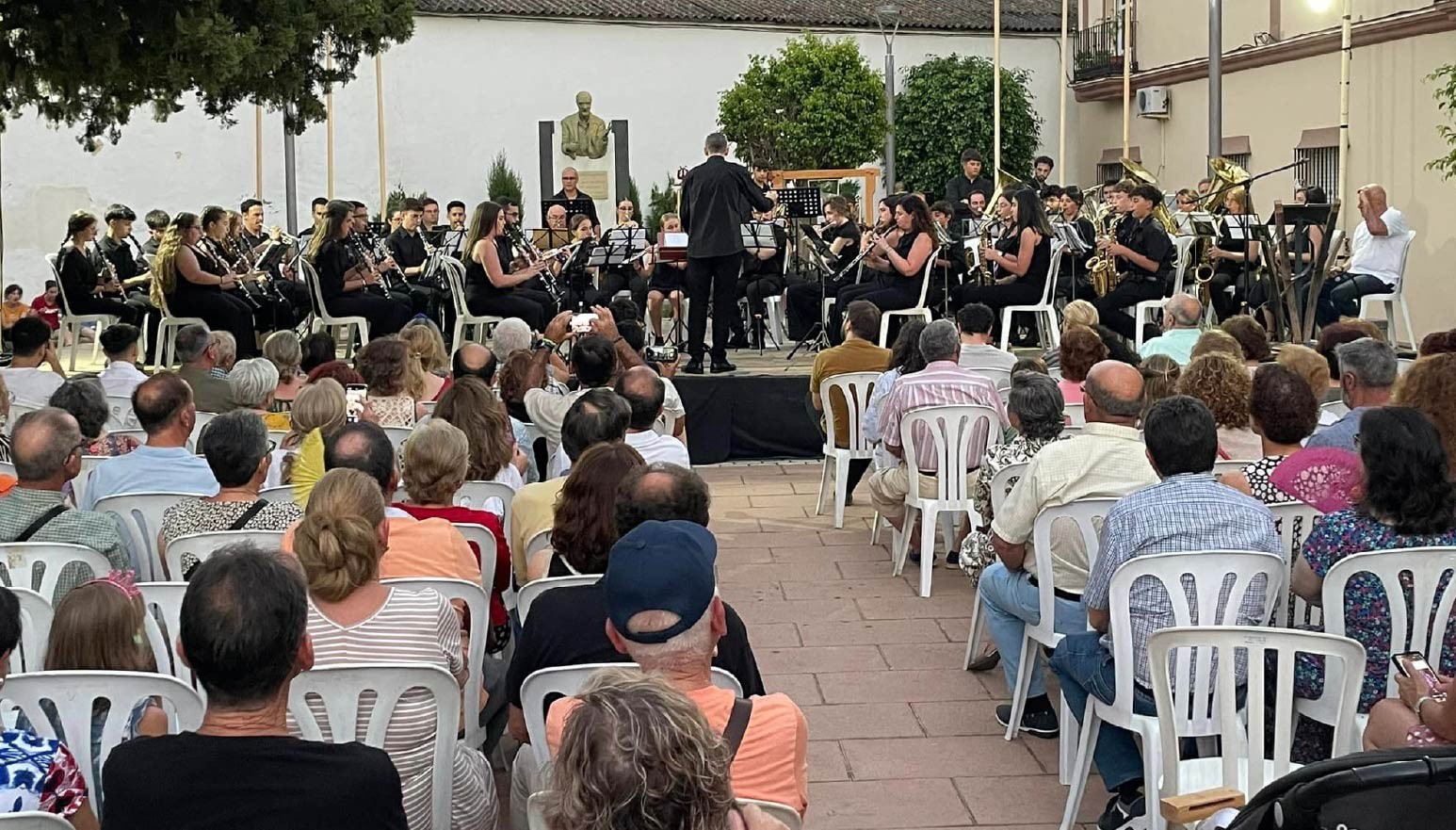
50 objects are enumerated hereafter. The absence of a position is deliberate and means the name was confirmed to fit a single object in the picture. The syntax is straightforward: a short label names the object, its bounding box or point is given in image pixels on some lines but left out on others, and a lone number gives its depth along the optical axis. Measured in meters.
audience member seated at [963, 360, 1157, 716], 5.02
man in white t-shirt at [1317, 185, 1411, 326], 13.30
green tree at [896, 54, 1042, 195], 27.11
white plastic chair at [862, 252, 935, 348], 12.02
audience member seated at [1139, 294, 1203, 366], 8.30
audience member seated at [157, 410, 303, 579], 4.70
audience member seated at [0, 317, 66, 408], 8.32
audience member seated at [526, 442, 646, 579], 4.19
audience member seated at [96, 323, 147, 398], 8.18
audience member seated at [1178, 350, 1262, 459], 5.55
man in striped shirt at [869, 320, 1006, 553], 7.25
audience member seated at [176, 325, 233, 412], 7.86
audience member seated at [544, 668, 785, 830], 2.12
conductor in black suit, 11.20
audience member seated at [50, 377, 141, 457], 6.09
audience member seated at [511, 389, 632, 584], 5.43
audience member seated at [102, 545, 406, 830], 2.61
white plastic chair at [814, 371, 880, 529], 8.48
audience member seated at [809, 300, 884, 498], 8.72
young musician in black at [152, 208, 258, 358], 11.88
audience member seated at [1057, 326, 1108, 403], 6.90
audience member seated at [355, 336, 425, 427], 6.78
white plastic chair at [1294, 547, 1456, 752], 3.86
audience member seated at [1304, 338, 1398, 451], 5.62
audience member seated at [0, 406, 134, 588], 4.60
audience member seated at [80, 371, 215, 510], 5.38
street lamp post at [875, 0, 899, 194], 25.00
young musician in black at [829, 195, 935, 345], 11.98
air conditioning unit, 24.64
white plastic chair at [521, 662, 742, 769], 3.49
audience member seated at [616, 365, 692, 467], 6.00
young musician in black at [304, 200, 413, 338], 12.11
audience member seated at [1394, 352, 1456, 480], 4.64
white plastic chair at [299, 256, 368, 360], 12.11
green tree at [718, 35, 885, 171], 24.00
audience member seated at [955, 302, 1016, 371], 8.55
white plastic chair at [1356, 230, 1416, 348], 13.23
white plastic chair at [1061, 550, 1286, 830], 4.11
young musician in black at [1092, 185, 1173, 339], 12.29
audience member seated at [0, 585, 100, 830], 2.88
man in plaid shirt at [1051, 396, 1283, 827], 4.20
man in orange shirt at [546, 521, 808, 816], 2.77
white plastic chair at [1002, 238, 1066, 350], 12.09
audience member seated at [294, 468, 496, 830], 3.60
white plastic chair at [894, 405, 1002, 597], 7.09
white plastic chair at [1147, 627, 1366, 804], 3.50
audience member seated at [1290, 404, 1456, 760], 3.92
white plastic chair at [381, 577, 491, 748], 4.10
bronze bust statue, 22.55
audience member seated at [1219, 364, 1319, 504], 4.89
